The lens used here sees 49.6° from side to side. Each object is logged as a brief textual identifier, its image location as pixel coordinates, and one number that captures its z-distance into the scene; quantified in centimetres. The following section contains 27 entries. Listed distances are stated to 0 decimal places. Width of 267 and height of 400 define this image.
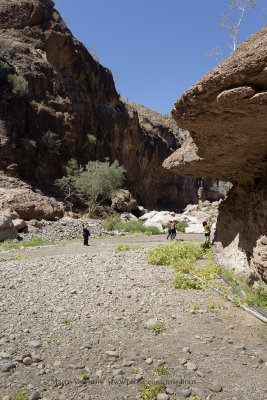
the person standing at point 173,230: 1630
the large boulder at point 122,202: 3344
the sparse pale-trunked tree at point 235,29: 1093
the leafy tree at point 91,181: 2912
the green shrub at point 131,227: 2195
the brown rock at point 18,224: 1720
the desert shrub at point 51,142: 2918
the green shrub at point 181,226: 2248
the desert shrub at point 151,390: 307
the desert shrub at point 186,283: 645
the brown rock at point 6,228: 1519
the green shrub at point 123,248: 1166
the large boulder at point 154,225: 2185
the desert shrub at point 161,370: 346
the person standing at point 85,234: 1417
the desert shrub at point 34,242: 1443
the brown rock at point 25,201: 2059
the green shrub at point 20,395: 299
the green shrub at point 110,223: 2245
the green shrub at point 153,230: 2075
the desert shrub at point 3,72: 2747
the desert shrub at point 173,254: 878
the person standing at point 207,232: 1217
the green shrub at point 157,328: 455
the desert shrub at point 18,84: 2742
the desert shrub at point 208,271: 703
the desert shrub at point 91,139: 3475
